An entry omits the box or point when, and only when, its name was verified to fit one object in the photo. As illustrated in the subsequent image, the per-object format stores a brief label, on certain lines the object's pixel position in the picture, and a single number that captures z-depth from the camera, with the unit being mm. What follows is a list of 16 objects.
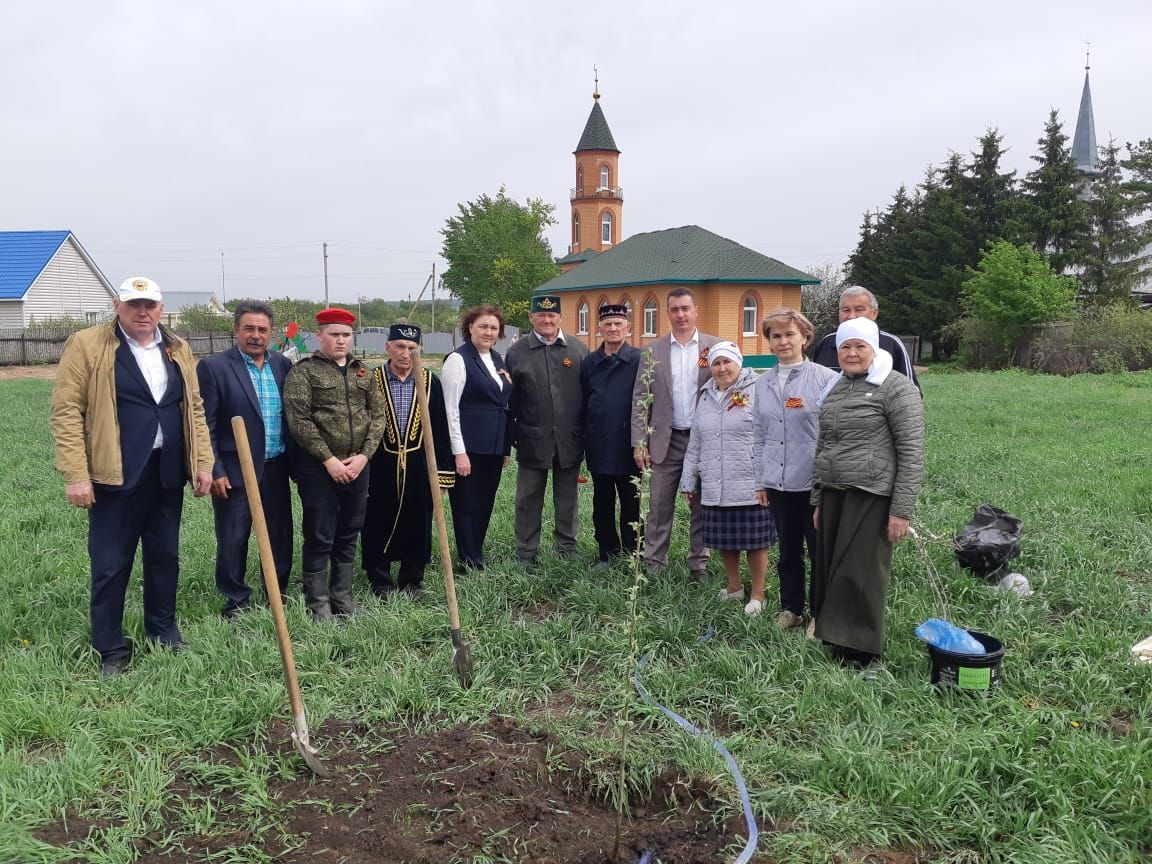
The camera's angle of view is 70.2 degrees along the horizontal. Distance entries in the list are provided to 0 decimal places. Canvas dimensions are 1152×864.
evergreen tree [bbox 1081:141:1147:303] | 36750
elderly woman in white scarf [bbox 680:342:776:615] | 5129
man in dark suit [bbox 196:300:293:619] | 4863
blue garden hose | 2824
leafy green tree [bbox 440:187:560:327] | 54625
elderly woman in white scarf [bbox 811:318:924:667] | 4102
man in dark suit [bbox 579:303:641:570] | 5824
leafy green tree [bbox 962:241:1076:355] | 31359
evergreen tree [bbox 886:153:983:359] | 37938
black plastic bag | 5445
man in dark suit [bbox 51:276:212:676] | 4168
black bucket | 3773
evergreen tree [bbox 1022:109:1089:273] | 36500
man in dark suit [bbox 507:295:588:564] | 5918
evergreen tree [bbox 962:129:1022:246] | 38094
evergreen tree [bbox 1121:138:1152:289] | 37656
